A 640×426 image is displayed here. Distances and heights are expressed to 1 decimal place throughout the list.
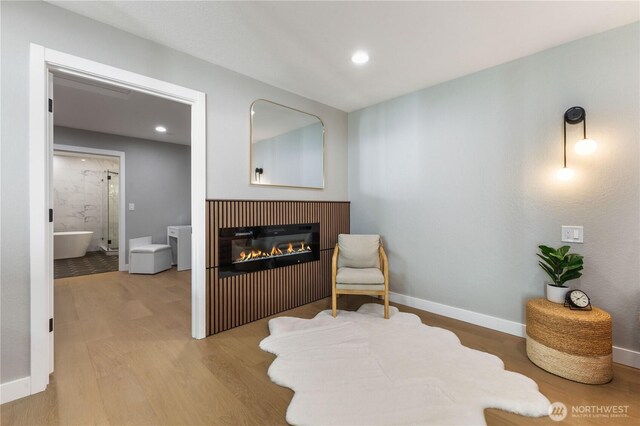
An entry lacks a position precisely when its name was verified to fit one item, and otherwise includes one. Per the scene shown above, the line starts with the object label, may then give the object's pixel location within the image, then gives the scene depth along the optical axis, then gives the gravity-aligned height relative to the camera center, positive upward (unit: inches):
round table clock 77.7 -25.8
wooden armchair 107.8 -25.0
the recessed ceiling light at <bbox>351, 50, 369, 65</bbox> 94.6 +55.7
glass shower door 266.2 +2.4
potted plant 81.1 -17.6
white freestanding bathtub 236.5 -28.2
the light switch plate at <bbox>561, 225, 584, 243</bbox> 86.0 -7.4
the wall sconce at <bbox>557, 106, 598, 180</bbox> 81.8 +21.3
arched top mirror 114.9 +30.9
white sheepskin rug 58.9 -43.8
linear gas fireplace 104.7 -15.3
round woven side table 70.4 -35.9
